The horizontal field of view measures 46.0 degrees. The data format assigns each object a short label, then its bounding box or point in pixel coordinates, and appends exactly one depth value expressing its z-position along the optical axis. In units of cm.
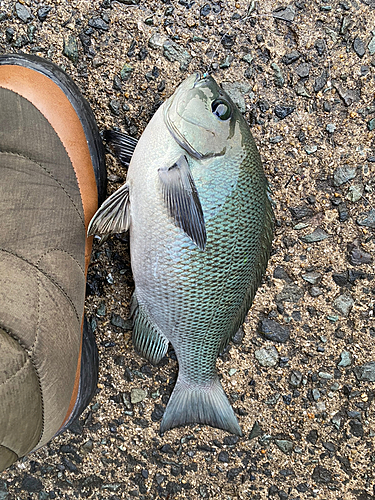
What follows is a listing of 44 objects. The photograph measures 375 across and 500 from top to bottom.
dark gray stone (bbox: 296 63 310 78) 38
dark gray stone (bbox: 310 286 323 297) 40
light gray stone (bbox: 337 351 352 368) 40
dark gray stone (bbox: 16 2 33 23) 36
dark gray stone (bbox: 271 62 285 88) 38
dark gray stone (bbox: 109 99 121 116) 37
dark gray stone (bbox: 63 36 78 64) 37
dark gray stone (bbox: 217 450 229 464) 41
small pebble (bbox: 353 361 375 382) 40
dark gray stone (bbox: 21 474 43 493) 41
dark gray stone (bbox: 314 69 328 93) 38
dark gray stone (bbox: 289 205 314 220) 39
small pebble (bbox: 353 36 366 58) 38
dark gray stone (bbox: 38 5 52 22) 36
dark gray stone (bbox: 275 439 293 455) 41
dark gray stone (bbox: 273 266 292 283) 40
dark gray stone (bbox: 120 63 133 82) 37
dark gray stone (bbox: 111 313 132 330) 40
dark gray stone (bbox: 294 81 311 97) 38
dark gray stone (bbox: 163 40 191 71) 37
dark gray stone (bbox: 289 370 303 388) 41
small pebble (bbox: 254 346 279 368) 41
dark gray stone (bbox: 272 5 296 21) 38
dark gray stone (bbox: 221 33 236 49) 37
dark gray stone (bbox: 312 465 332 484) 42
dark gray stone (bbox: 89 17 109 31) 37
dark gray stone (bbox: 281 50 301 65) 38
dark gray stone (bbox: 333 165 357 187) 39
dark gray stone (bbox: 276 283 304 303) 40
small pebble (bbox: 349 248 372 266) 40
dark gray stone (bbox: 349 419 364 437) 41
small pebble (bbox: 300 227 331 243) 39
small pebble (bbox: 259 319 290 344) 40
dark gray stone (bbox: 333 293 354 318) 40
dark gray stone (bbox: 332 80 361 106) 38
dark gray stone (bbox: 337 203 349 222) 39
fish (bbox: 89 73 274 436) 30
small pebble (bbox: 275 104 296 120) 38
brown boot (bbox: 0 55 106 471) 27
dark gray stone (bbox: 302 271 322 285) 40
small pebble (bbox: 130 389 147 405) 40
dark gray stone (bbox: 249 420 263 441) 41
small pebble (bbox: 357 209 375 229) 39
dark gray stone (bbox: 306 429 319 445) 41
